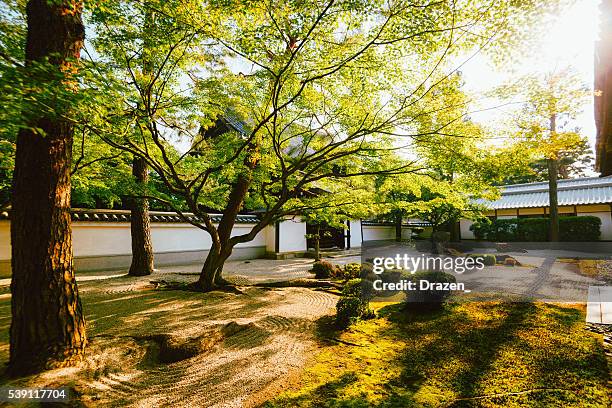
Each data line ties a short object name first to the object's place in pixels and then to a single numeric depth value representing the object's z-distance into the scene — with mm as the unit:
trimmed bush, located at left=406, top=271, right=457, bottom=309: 5191
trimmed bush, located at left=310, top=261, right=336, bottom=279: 9766
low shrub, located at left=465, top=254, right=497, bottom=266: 11328
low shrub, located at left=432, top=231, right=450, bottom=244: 14469
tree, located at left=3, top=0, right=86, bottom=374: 3152
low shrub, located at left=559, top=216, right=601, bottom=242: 16922
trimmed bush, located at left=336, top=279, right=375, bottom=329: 4886
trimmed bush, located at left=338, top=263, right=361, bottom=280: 8805
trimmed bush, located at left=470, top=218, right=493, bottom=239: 20941
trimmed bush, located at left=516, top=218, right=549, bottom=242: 18594
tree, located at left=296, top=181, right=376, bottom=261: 7082
